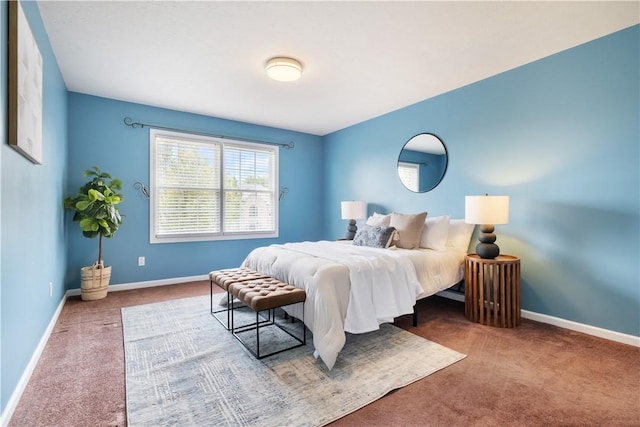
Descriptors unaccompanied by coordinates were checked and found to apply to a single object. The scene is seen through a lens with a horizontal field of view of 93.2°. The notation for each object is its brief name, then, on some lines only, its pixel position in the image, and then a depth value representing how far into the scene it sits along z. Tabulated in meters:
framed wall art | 1.60
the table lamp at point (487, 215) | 2.83
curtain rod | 4.16
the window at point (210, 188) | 4.39
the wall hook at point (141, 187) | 4.21
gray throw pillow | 3.33
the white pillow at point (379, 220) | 3.86
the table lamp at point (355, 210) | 4.73
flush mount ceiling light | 2.90
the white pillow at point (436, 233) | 3.41
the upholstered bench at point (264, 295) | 2.19
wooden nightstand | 2.82
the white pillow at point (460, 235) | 3.42
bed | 2.22
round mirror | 3.93
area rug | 1.61
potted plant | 3.42
